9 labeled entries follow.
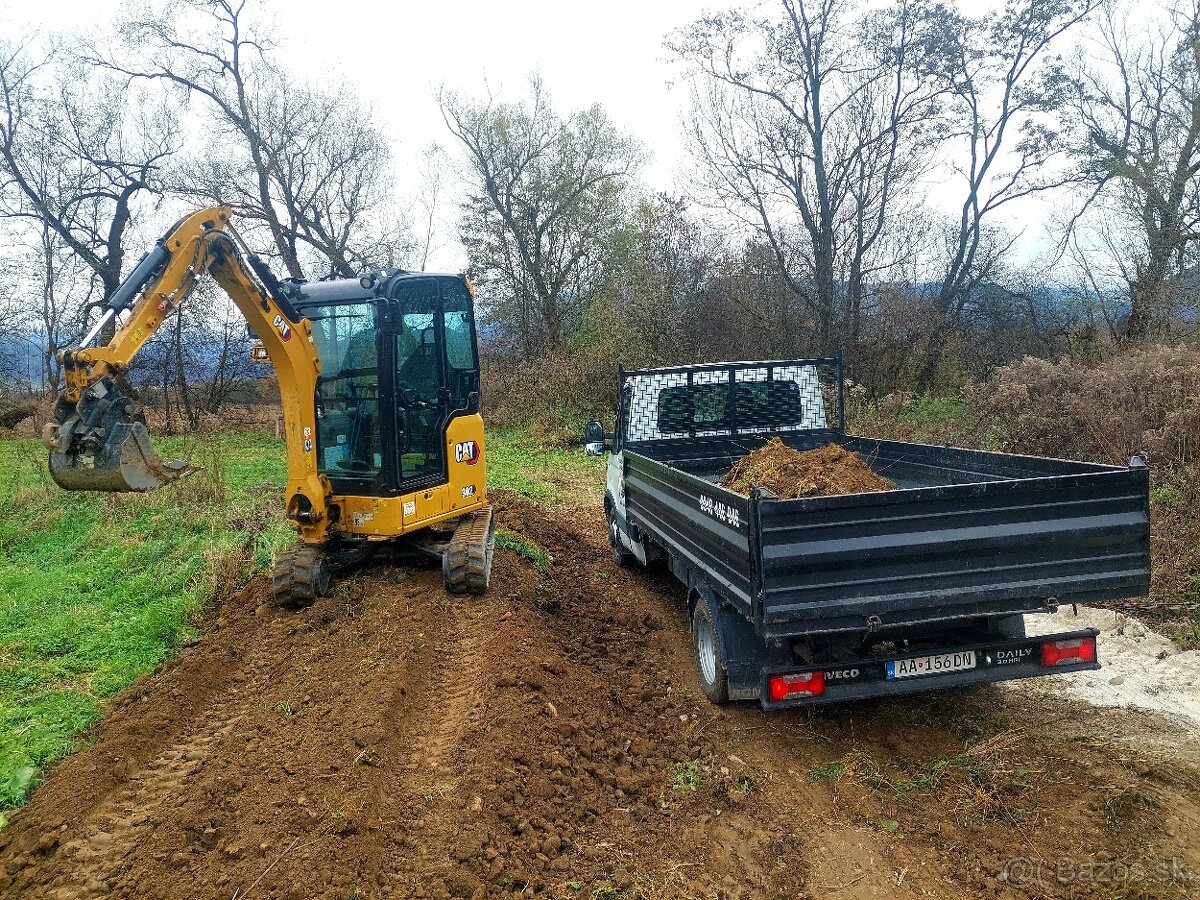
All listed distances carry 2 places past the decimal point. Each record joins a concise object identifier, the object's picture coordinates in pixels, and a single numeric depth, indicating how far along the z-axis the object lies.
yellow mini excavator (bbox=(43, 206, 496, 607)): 5.91
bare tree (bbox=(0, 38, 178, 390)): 19.25
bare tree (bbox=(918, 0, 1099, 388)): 15.58
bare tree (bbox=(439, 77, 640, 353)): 24.42
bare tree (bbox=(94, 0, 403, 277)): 19.83
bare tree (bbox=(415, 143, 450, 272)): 25.25
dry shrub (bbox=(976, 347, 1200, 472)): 8.02
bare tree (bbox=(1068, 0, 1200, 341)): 12.28
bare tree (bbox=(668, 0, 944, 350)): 15.83
